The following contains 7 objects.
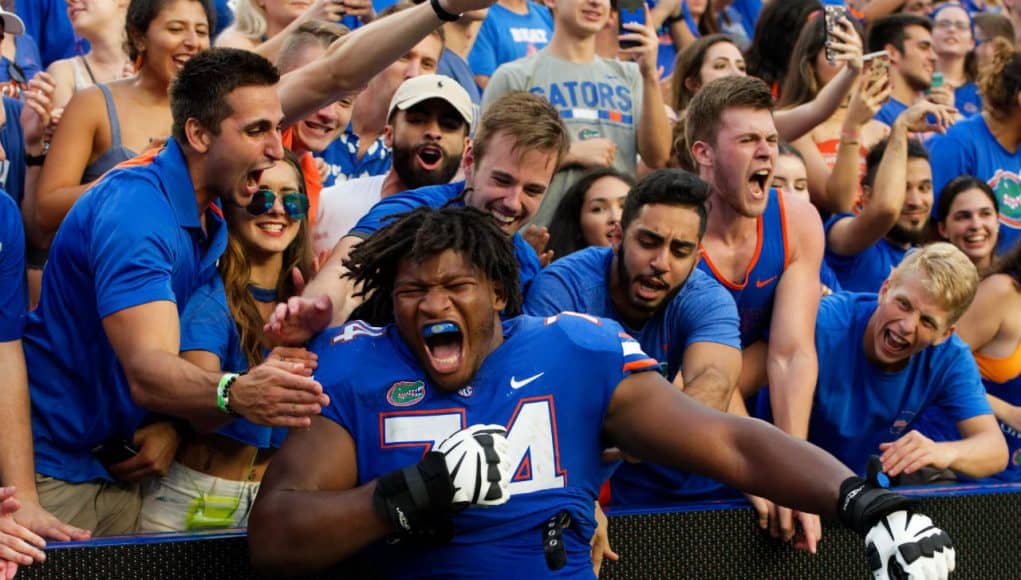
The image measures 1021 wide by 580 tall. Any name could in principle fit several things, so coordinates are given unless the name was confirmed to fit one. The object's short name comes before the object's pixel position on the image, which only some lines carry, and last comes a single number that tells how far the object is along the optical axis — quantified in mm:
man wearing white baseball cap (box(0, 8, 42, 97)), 5629
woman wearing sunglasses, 4246
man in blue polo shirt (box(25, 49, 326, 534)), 3914
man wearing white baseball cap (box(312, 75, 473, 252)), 5328
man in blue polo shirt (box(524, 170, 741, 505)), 4621
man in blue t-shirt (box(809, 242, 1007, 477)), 5297
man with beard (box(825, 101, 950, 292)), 6281
